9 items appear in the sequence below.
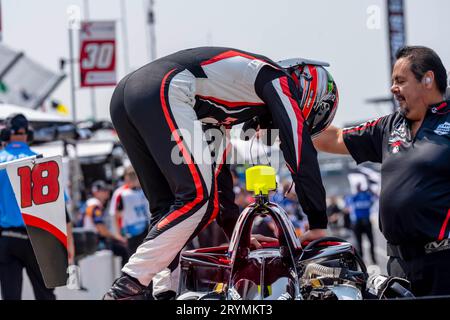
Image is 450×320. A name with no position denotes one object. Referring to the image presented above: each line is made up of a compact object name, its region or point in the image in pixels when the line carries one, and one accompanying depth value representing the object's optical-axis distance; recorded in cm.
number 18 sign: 471
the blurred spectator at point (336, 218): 2486
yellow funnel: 382
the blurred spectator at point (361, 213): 2028
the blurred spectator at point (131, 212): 1151
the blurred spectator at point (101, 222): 1212
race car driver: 391
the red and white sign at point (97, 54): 1466
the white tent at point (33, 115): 1176
